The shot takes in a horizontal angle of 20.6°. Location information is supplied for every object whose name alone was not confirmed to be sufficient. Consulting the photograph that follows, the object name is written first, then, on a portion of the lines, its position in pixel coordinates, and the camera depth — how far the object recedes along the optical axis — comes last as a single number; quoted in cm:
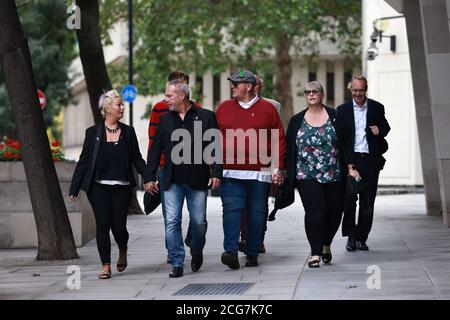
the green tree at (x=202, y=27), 3678
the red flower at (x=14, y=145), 1620
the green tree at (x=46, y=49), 4628
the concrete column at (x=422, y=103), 2067
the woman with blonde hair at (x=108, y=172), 1178
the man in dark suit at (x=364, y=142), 1359
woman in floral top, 1212
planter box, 1576
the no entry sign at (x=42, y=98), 3150
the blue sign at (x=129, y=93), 3744
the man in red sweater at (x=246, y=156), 1211
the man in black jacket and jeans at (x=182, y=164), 1174
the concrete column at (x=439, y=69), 1652
